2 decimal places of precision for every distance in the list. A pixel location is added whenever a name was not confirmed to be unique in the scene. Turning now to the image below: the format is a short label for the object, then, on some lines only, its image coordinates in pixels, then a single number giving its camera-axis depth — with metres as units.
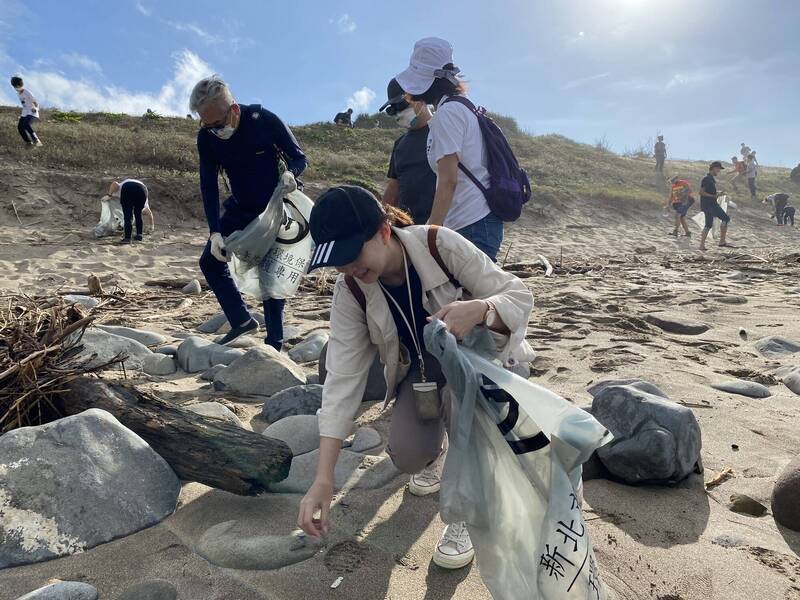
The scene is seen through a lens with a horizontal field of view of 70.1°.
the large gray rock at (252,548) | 1.68
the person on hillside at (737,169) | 22.77
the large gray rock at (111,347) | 3.49
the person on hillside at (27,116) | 10.89
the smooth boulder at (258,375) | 3.18
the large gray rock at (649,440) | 2.09
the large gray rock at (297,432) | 2.43
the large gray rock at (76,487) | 1.70
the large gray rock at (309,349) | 3.92
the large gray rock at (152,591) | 1.51
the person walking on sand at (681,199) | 12.84
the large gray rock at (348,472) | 2.12
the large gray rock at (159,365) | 3.60
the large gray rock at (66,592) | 1.44
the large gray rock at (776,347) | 3.68
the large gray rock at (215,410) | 2.56
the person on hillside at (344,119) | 22.67
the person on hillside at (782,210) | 17.44
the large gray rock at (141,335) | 4.12
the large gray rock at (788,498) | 1.85
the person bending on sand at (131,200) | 8.37
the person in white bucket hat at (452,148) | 2.65
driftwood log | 2.02
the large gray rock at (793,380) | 3.02
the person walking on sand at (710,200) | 10.46
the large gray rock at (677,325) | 4.36
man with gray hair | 3.23
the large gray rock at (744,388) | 2.97
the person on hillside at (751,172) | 20.00
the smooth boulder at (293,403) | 2.77
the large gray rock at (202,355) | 3.64
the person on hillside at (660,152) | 23.33
